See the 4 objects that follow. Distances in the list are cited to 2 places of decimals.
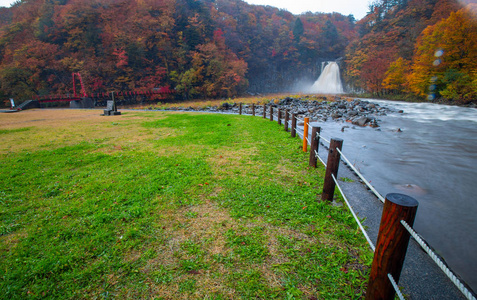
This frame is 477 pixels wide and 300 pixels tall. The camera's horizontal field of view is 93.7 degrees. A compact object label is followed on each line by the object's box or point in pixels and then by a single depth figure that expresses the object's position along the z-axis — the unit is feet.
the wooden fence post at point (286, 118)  34.63
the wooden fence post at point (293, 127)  29.92
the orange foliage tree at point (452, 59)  79.20
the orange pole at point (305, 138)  23.42
